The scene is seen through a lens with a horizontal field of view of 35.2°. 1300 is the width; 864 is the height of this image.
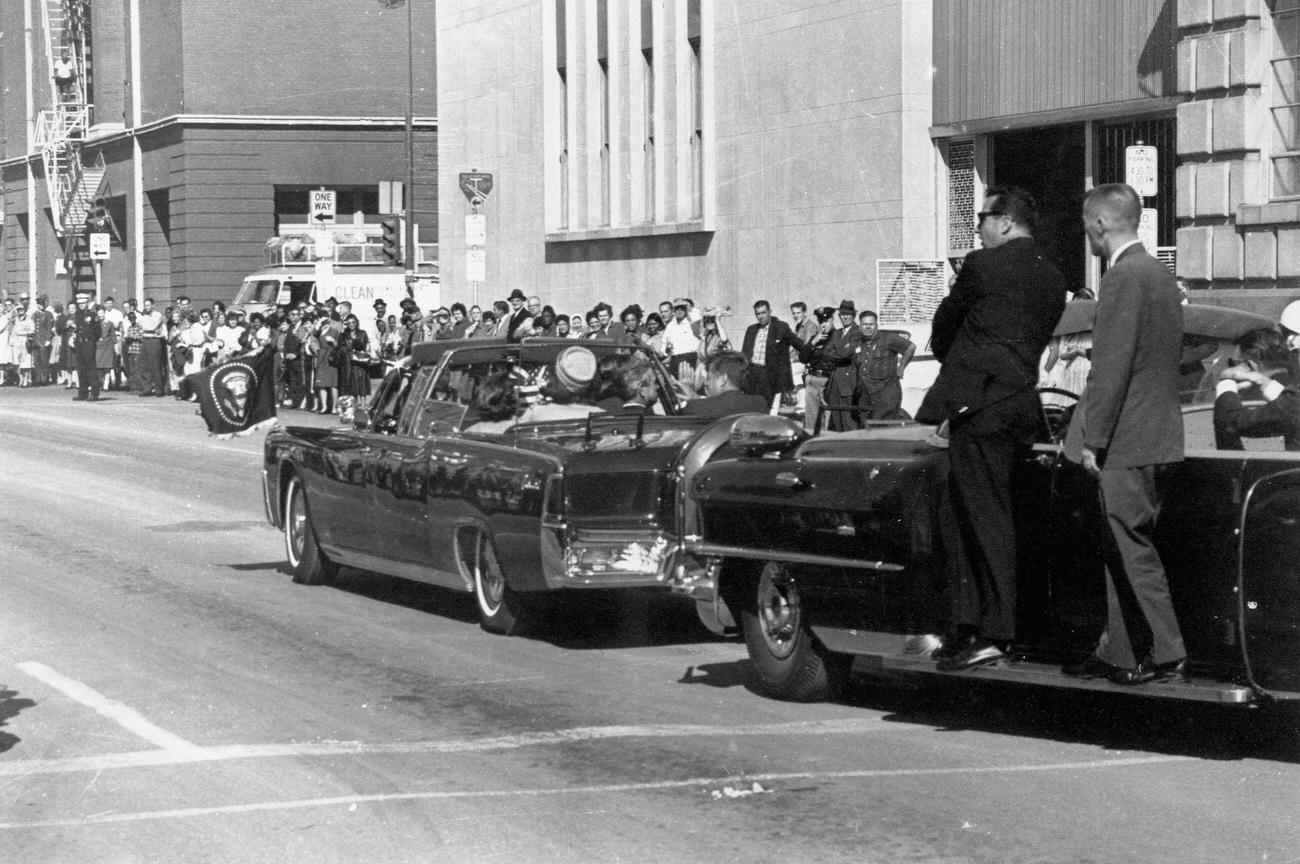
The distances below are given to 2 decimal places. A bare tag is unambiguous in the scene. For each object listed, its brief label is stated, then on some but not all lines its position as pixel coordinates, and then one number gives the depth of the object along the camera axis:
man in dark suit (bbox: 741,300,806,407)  22.47
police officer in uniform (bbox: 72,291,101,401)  39.25
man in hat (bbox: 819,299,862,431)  20.94
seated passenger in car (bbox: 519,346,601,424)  11.84
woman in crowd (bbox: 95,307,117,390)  41.09
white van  41.81
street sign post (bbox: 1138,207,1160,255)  16.91
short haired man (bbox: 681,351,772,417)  11.14
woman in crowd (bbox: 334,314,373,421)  31.73
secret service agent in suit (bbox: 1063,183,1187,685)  7.29
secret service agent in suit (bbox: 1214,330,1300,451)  8.26
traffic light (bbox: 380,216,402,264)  40.81
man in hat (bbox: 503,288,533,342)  26.05
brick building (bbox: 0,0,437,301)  54.59
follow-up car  7.04
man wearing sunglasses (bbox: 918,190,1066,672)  7.74
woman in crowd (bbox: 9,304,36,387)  47.41
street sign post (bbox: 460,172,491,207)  27.86
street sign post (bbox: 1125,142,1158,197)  16.33
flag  13.98
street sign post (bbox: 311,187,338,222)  39.03
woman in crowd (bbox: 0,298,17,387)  47.50
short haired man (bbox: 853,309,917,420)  20.70
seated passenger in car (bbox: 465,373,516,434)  11.69
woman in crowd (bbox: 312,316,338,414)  32.09
